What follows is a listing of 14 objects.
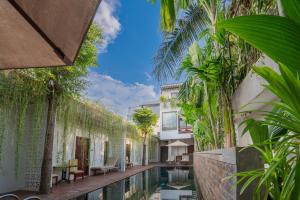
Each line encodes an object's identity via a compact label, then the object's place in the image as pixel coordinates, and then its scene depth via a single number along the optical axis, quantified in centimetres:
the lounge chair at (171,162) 1893
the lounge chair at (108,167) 1101
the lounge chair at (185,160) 1850
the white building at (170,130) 2385
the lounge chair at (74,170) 857
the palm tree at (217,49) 289
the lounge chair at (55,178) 746
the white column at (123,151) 1331
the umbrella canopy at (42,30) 135
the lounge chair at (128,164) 1581
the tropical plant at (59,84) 605
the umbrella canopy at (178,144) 2017
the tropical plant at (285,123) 72
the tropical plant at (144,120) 1826
